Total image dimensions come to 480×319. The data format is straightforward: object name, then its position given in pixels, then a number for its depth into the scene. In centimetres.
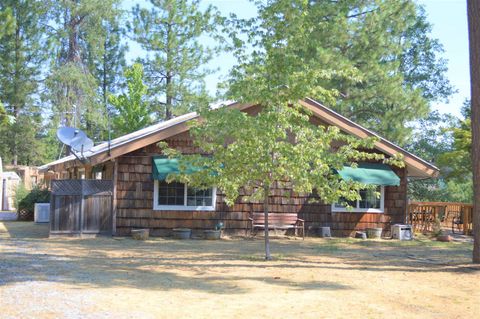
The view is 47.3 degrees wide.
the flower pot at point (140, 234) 1451
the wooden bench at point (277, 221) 1535
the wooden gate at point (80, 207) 1440
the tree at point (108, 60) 3388
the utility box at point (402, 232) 1664
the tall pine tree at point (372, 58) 2291
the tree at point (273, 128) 1022
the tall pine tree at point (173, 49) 2992
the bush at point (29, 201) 2120
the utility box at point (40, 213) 1986
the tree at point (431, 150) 3106
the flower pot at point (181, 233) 1513
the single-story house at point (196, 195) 1500
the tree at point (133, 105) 3080
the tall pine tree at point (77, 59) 3111
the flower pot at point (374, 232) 1658
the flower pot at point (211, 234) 1520
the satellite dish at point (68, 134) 1440
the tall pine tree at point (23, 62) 3228
